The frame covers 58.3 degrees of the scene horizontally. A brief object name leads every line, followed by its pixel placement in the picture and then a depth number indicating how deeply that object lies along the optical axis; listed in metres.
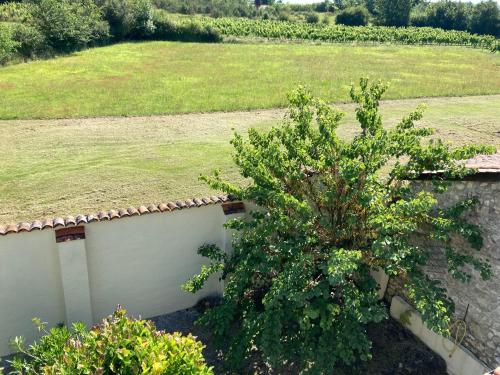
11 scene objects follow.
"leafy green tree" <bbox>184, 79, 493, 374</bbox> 6.93
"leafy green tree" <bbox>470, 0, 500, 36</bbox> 77.56
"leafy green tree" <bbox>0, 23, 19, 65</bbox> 27.82
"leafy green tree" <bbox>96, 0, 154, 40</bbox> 41.84
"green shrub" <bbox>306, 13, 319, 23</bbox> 77.40
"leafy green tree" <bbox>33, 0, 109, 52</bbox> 34.47
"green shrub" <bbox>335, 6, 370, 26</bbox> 77.12
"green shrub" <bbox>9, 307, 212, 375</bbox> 5.43
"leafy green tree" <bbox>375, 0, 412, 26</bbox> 80.50
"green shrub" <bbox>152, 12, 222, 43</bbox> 45.31
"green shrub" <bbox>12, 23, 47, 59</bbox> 32.28
